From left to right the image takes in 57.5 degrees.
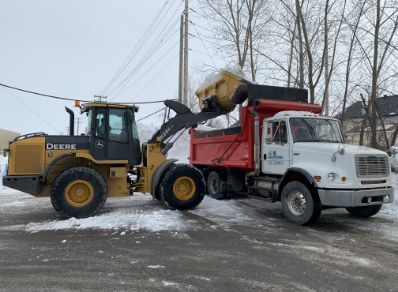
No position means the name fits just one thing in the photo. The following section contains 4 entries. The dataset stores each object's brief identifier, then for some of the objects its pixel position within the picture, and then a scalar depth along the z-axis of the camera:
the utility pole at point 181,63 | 20.87
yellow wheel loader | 8.40
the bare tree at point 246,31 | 19.67
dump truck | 7.48
